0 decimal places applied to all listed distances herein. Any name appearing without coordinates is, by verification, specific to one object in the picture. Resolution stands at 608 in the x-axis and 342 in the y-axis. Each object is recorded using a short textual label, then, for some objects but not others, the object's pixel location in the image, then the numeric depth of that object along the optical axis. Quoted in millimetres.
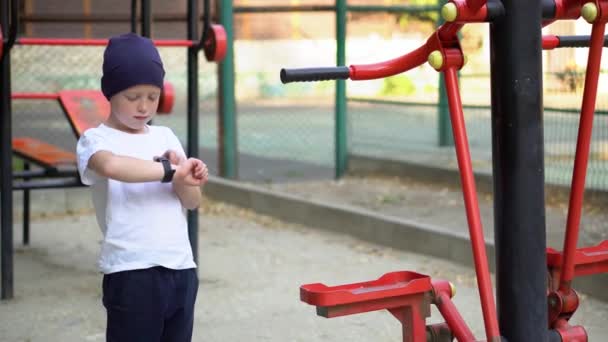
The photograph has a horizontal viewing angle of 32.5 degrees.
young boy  2764
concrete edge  5730
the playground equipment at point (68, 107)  4855
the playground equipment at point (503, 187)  2461
